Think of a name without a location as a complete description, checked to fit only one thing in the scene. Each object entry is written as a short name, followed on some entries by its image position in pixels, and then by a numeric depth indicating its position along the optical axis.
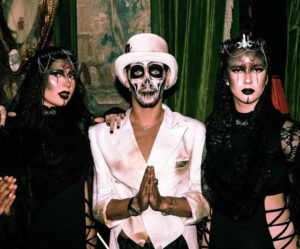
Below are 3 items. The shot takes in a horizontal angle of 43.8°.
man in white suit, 2.58
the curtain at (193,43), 3.91
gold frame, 4.38
